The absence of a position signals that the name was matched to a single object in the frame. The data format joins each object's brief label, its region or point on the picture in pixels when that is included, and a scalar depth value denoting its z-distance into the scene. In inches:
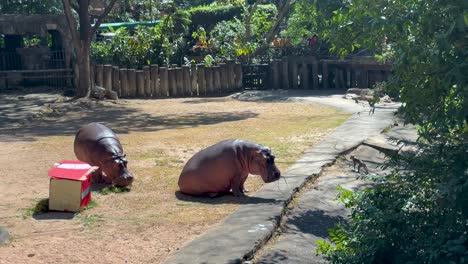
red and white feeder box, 378.9
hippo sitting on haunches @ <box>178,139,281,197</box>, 415.2
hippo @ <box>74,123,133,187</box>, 439.2
